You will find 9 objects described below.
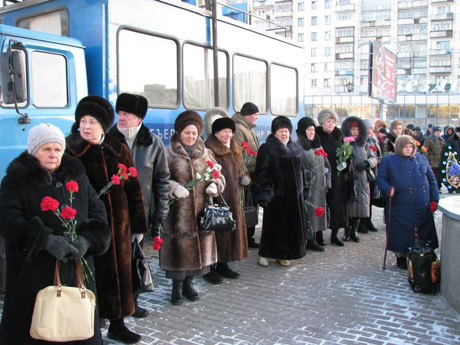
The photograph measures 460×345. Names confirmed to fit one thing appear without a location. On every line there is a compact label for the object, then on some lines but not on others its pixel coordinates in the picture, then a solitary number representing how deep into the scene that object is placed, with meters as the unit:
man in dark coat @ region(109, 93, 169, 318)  4.12
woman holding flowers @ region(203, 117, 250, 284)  5.36
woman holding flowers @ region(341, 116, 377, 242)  7.15
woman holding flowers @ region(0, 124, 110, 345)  2.66
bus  5.03
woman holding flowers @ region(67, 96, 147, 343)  3.46
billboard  14.15
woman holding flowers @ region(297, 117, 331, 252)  6.49
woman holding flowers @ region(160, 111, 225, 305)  4.66
